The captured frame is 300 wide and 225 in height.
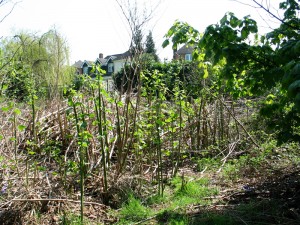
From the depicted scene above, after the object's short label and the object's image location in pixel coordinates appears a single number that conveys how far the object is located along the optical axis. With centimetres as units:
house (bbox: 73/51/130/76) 3957
